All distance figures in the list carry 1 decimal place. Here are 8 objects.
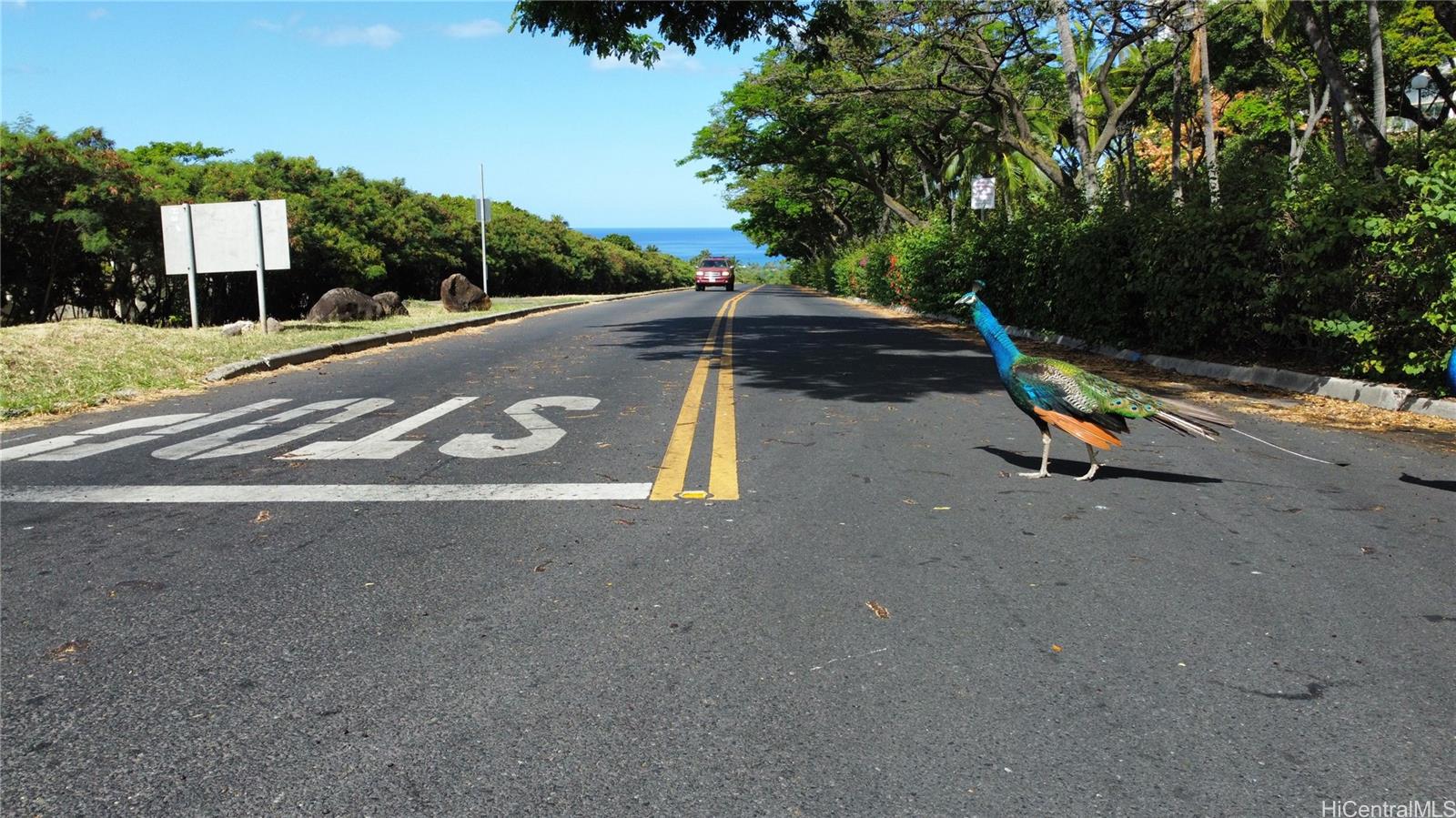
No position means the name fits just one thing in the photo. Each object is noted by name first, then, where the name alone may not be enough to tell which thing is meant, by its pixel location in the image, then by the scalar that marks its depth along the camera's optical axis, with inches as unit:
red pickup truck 2076.8
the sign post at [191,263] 563.5
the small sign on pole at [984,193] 867.4
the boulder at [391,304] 798.5
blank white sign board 562.3
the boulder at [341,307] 706.8
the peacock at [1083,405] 205.2
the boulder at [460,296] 927.0
